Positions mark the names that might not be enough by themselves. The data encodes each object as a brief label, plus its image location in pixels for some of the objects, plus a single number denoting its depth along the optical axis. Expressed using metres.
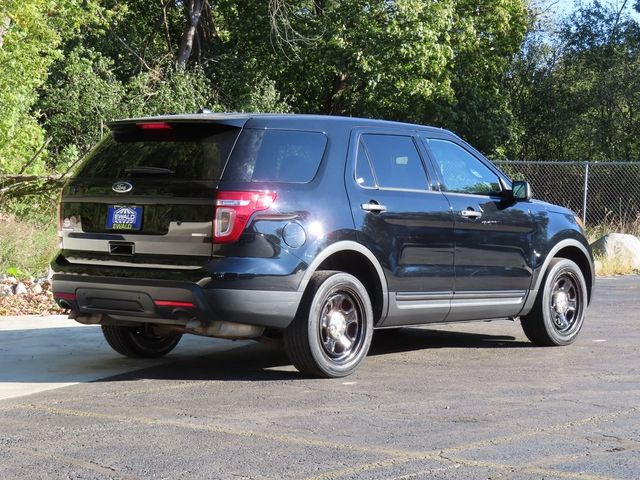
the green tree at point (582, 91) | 37.28
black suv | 7.18
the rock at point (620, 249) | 18.48
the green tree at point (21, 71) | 18.75
